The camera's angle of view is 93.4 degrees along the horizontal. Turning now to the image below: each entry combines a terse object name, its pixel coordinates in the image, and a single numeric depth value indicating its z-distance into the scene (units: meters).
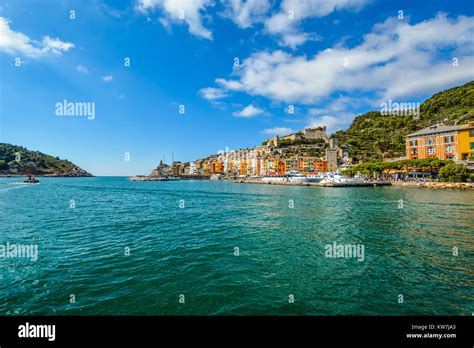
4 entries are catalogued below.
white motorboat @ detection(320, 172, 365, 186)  59.11
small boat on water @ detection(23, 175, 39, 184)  82.14
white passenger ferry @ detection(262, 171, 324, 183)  74.44
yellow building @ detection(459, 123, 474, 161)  46.66
